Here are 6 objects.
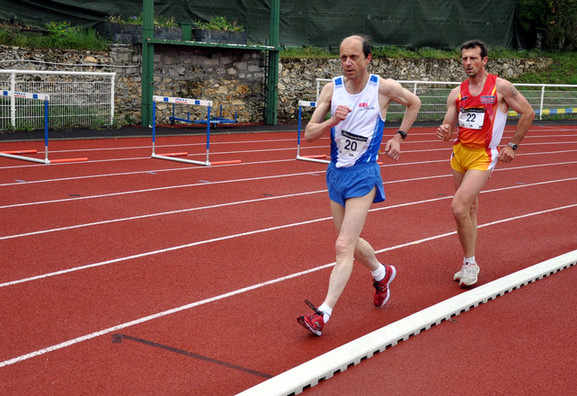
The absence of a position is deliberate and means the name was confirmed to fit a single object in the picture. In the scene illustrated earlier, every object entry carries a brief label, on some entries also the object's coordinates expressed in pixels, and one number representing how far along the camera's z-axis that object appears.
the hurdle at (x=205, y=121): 18.97
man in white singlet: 5.01
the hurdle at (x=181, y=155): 12.75
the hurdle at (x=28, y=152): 12.09
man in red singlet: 6.30
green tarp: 19.78
